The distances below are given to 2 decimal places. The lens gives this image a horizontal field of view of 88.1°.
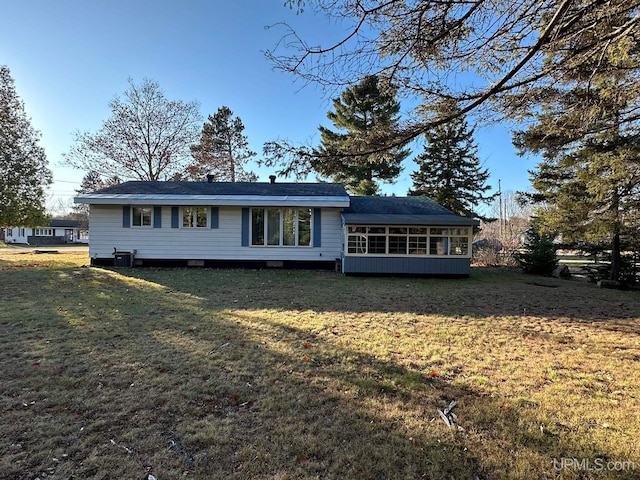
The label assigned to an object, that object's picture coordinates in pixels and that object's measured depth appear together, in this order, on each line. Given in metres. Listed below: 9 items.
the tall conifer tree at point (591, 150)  4.15
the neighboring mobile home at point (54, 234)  37.62
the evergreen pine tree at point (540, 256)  13.57
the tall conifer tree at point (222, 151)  24.94
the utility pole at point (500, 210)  36.72
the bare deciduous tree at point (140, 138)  21.30
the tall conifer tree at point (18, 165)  14.77
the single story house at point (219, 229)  12.28
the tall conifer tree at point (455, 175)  20.44
